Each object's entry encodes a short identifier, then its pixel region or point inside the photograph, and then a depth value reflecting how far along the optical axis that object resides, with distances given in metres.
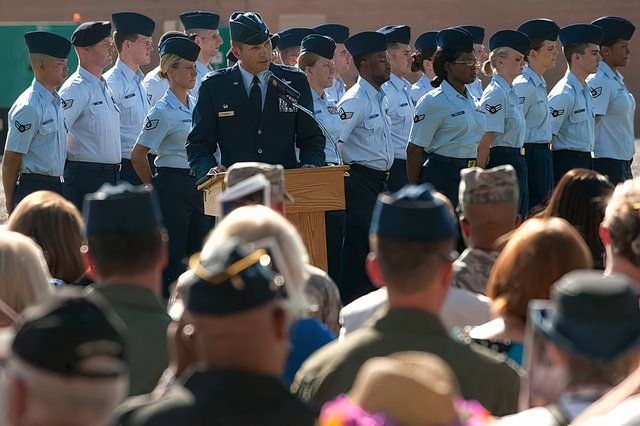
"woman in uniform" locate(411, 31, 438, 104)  25.45
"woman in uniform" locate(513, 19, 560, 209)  21.50
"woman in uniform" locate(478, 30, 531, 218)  20.41
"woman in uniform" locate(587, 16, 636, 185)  22.27
